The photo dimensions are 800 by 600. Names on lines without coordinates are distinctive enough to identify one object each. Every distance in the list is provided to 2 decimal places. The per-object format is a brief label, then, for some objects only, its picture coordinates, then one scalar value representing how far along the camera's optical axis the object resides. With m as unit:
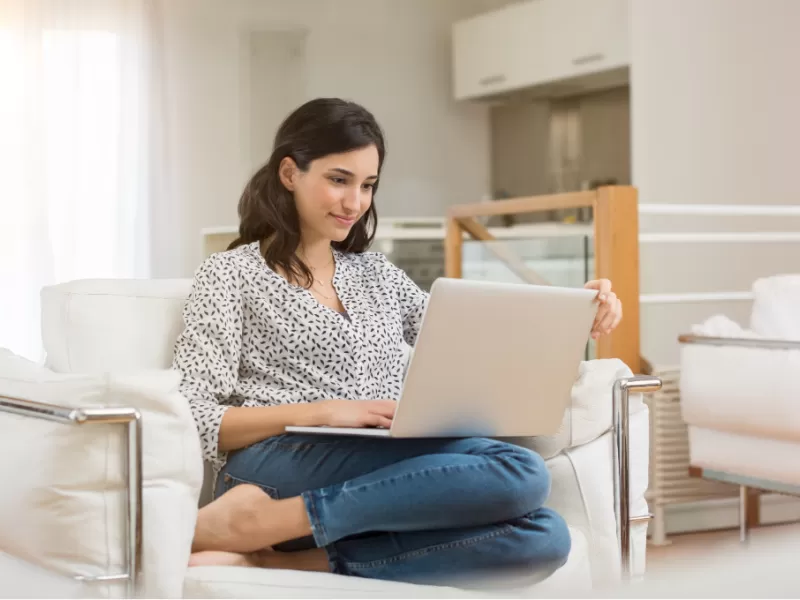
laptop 1.46
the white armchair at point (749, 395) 2.88
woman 1.54
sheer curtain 4.52
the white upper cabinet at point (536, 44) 4.75
